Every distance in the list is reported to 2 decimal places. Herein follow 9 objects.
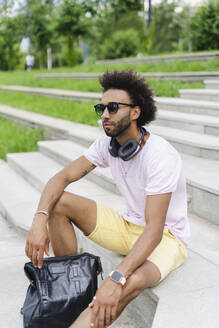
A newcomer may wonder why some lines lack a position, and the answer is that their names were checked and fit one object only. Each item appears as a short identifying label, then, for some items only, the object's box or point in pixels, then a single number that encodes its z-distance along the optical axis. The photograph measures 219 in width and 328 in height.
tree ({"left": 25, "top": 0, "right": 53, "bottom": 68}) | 29.73
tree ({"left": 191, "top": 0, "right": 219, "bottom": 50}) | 15.73
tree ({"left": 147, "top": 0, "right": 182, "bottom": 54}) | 55.12
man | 2.27
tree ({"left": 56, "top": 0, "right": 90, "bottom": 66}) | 22.73
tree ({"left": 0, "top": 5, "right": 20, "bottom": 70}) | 33.47
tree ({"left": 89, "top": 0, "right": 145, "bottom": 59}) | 26.31
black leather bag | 2.47
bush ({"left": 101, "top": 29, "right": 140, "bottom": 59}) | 26.29
